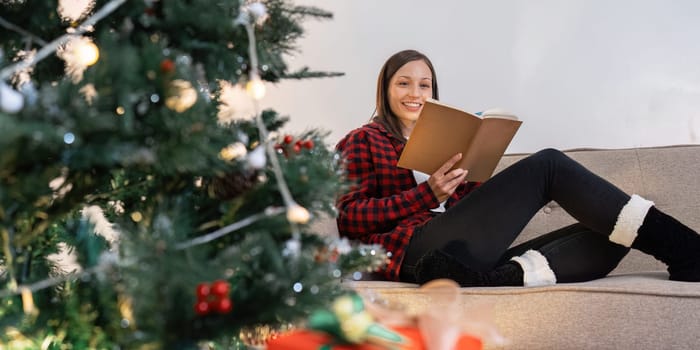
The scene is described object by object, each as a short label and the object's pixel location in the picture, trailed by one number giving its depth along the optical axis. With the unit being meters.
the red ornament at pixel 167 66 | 0.60
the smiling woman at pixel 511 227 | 1.31
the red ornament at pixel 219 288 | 0.57
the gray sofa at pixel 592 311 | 1.14
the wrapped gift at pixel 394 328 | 0.58
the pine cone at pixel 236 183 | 0.72
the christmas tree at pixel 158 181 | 0.57
